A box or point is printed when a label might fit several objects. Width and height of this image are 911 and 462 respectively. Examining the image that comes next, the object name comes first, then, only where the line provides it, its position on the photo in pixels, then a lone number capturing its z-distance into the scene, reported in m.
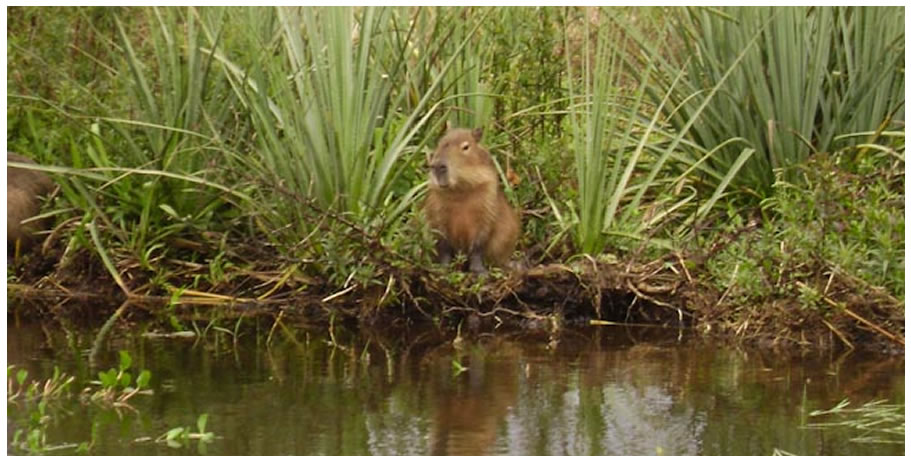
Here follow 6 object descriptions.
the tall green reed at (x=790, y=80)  16.56
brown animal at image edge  16.42
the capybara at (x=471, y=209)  15.30
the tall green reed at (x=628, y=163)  15.52
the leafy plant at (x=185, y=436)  10.59
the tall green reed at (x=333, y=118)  15.56
